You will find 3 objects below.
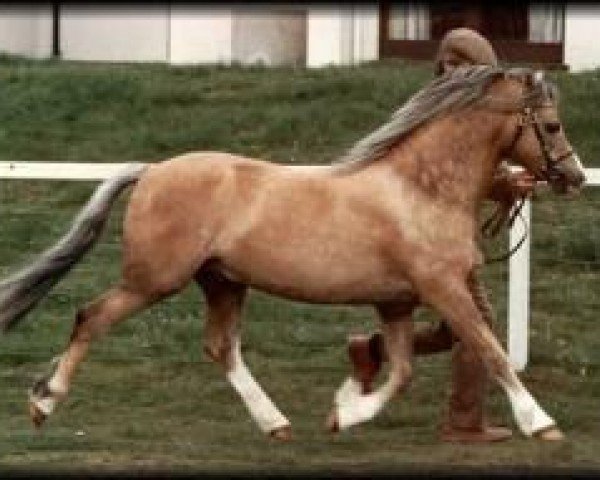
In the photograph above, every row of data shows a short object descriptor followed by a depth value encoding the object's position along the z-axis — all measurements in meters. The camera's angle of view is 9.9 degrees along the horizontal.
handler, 15.14
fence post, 19.09
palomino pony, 14.43
